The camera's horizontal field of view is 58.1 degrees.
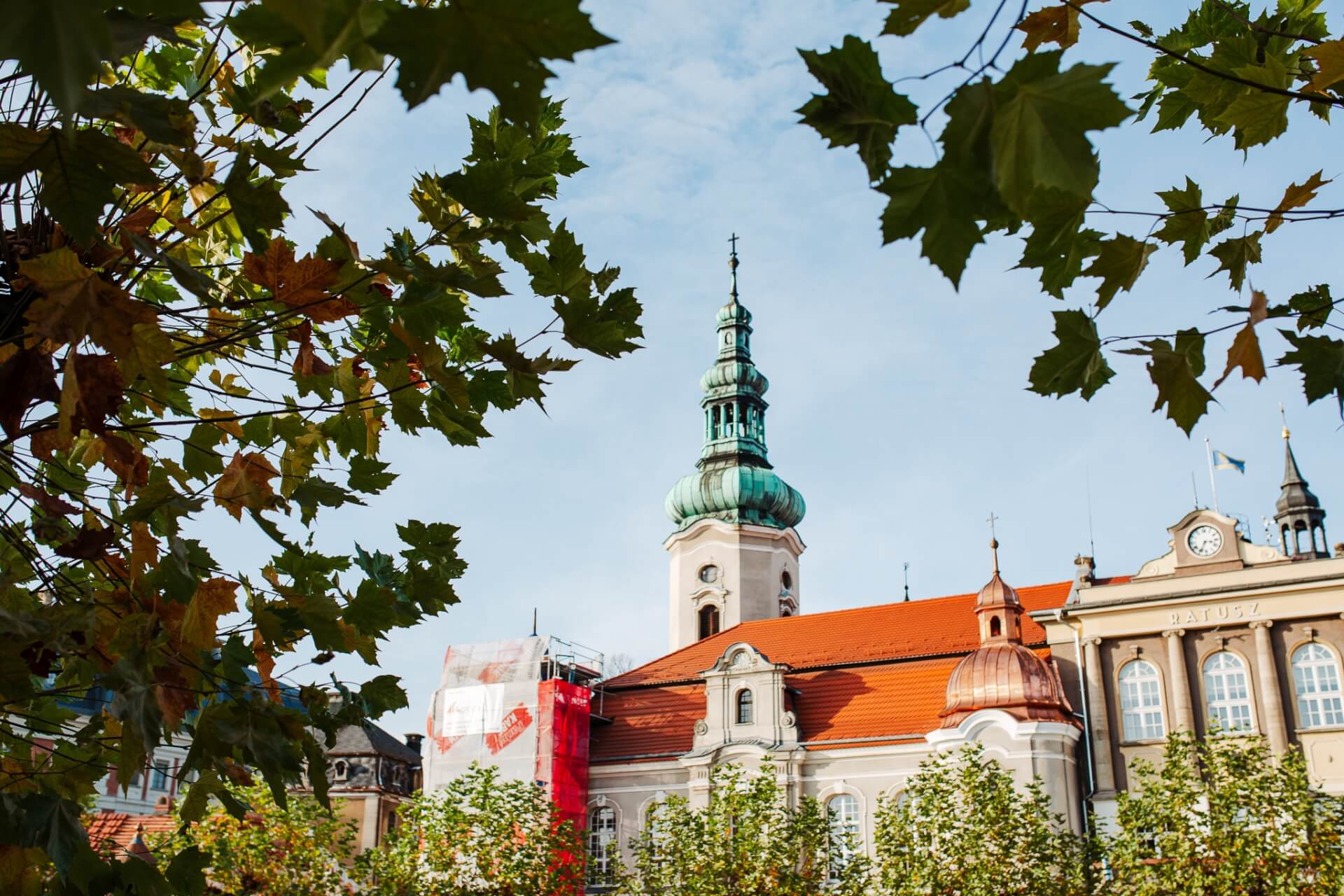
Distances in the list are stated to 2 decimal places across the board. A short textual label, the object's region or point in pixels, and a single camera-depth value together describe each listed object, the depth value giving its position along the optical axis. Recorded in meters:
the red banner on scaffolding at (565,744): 31.52
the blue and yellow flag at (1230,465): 29.95
